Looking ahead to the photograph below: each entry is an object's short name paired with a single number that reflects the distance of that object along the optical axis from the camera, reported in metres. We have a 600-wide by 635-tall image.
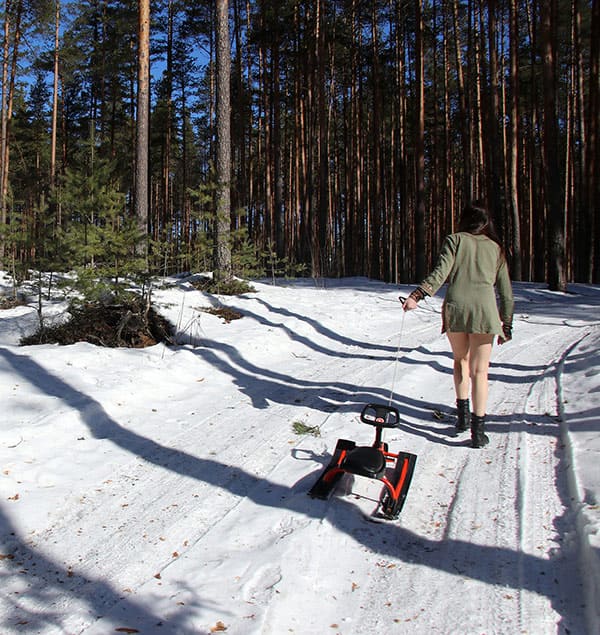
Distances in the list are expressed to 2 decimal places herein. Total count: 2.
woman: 3.77
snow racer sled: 2.86
